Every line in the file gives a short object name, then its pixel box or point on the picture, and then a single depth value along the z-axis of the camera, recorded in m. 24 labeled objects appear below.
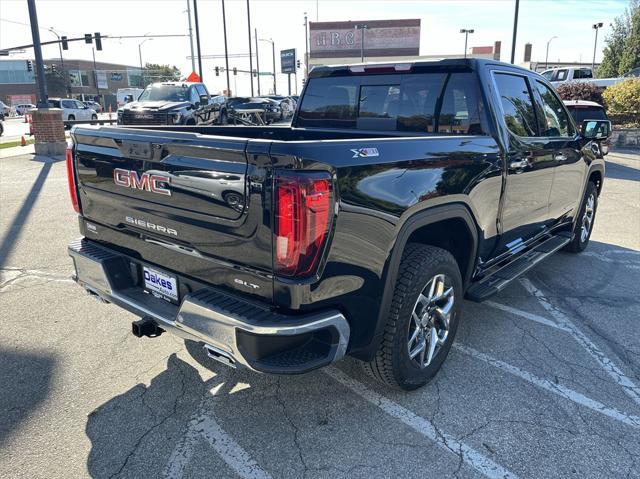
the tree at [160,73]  92.41
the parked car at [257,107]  19.62
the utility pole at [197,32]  28.94
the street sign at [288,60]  63.88
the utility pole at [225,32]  40.84
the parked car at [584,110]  12.71
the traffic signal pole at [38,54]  13.14
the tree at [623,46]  33.56
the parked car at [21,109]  57.32
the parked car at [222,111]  18.38
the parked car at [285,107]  23.86
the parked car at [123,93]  56.47
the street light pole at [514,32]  22.92
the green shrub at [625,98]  17.06
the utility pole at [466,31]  52.12
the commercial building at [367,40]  63.59
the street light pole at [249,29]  43.88
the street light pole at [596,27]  51.91
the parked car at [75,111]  33.94
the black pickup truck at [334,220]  2.24
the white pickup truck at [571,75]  24.80
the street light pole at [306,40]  56.51
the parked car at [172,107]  16.09
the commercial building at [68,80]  74.44
